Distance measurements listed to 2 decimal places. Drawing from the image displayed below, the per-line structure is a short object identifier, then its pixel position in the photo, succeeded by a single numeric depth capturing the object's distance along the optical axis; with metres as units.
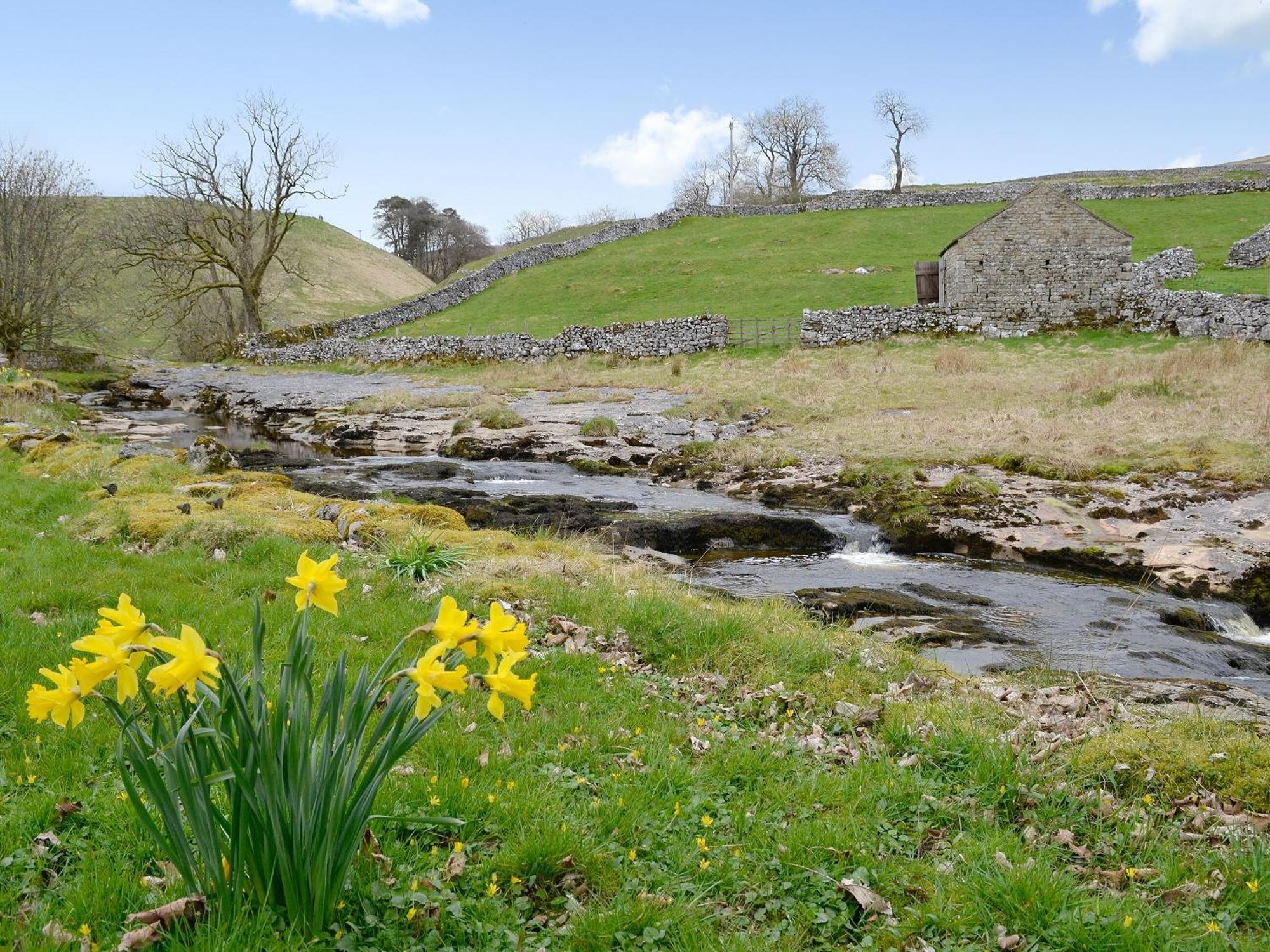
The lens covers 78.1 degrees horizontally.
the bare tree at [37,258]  29.88
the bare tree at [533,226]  121.69
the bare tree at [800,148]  84.50
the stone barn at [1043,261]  32.62
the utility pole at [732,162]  97.88
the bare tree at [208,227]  41.81
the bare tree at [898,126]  83.41
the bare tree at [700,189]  108.25
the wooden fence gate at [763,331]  34.88
